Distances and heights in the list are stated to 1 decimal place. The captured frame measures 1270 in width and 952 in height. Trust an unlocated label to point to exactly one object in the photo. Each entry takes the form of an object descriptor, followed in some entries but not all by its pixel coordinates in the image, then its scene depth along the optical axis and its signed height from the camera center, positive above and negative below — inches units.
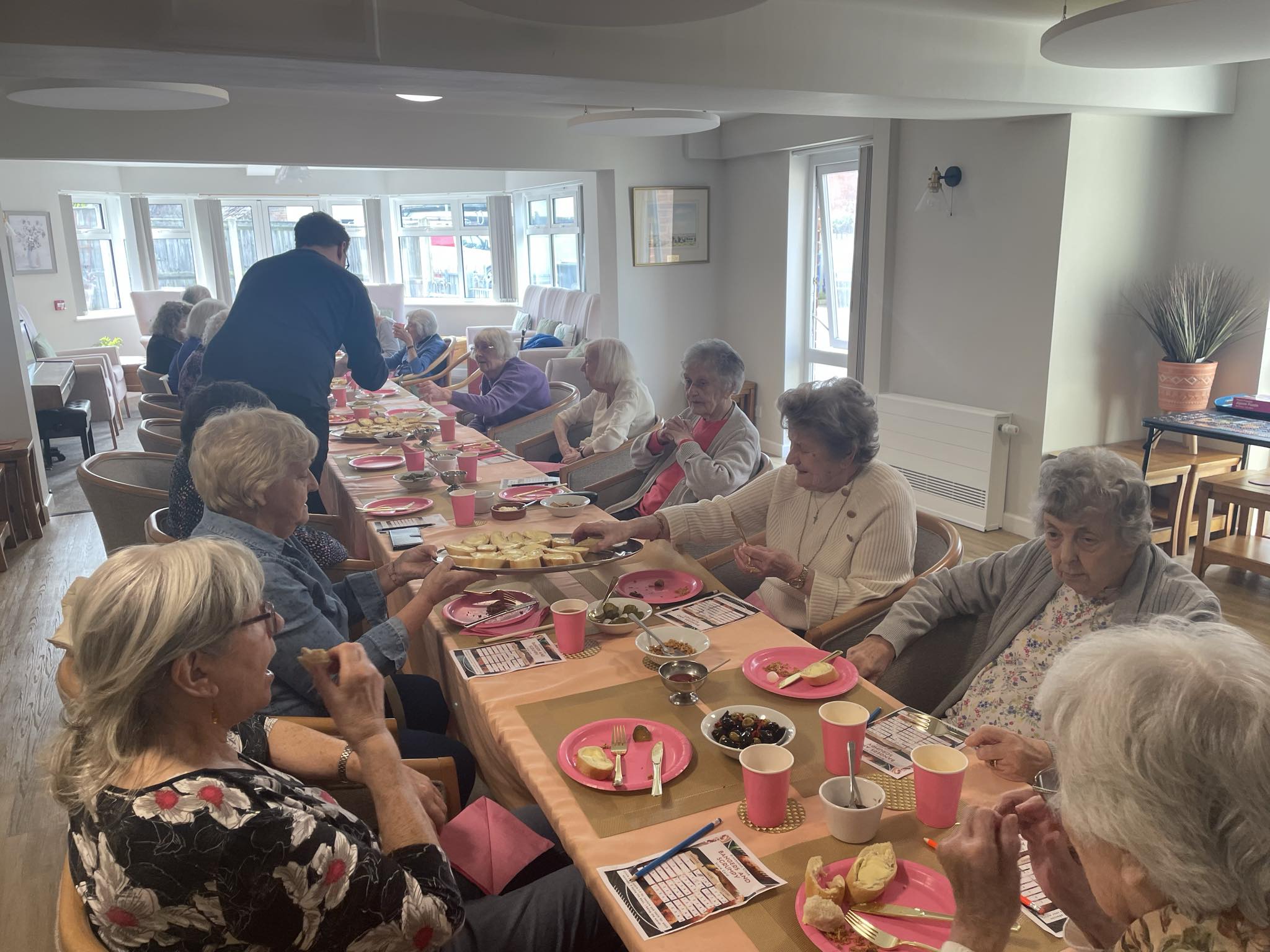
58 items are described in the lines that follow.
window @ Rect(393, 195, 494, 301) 457.7 +11.3
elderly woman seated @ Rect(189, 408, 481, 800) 70.9 -22.9
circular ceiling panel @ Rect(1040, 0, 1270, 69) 95.5 +26.3
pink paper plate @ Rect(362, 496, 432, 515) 112.4 -29.7
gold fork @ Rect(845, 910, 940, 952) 40.6 -30.2
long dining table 43.8 -30.6
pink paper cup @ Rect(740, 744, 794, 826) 48.4 -27.5
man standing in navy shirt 135.6 -8.3
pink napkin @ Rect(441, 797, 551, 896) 58.4 -37.8
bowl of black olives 56.4 -29.3
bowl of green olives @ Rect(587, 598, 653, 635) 74.9 -29.2
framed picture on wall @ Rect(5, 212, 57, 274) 363.3 +12.5
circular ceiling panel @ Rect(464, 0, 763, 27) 74.2 +21.7
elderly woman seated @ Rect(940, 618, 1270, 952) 30.5 -18.2
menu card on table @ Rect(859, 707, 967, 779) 55.4 -30.2
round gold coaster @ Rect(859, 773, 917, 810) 51.7 -30.5
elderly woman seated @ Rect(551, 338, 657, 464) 161.9 -24.0
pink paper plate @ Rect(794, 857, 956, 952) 41.8 -30.7
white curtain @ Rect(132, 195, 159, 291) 430.9 +13.9
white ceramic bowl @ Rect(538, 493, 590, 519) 106.7 -28.1
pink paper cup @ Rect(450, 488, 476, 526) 103.7 -27.2
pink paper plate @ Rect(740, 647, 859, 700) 64.2 -29.9
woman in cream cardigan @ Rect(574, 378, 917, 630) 87.4 -25.8
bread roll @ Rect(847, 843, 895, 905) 42.7 -29.1
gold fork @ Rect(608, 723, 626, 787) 53.6 -29.8
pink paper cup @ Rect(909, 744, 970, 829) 48.6 -27.9
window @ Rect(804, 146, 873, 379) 241.9 -2.1
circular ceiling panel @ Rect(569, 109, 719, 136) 189.0 +30.3
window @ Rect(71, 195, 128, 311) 409.1 +10.1
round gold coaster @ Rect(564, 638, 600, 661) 71.6 -30.5
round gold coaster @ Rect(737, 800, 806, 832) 49.4 -30.5
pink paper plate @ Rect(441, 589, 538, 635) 78.2 -30.3
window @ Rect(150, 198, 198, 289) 447.2 +14.6
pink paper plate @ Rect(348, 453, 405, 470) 136.7 -29.3
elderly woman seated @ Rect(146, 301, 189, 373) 239.5 -16.5
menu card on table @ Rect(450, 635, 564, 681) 69.6 -30.6
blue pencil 46.1 -30.4
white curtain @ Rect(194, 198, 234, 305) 449.4 +15.6
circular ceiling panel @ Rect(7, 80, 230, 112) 143.5 +28.6
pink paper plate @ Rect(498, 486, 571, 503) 114.7 -29.0
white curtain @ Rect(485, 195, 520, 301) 435.5 +11.4
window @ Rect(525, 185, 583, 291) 384.2 +13.9
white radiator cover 197.0 -43.5
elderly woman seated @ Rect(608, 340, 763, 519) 117.9 -23.5
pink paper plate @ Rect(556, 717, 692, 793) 53.9 -30.2
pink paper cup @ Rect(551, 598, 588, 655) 71.0 -27.9
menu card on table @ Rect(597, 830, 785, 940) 43.0 -30.6
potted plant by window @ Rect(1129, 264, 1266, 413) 176.9 -12.5
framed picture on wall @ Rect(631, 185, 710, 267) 283.4 +13.1
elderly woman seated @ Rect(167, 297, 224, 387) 206.8 -13.2
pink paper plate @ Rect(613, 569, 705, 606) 84.0 -30.2
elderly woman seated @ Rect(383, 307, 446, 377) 256.5 -21.4
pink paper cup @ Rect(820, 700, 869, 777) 51.8 -26.6
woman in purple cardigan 187.8 -25.2
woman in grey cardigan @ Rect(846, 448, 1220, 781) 66.5 -24.9
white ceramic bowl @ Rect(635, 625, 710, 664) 69.0 -29.3
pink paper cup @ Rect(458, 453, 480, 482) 123.2 -26.7
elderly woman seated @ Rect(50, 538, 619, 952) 40.7 -24.9
